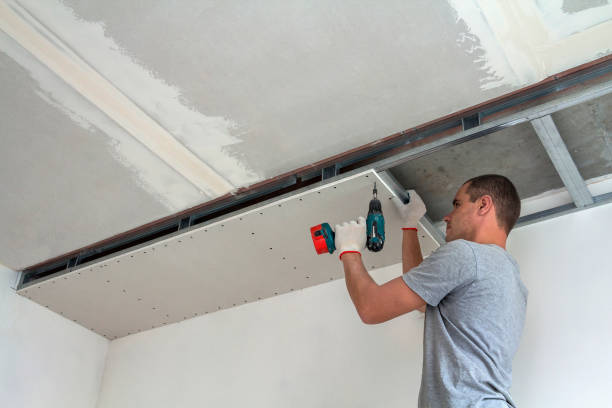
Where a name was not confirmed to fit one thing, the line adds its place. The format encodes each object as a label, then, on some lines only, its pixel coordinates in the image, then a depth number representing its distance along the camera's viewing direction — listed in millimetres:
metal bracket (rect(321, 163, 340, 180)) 2405
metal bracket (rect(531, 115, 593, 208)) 2113
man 1643
